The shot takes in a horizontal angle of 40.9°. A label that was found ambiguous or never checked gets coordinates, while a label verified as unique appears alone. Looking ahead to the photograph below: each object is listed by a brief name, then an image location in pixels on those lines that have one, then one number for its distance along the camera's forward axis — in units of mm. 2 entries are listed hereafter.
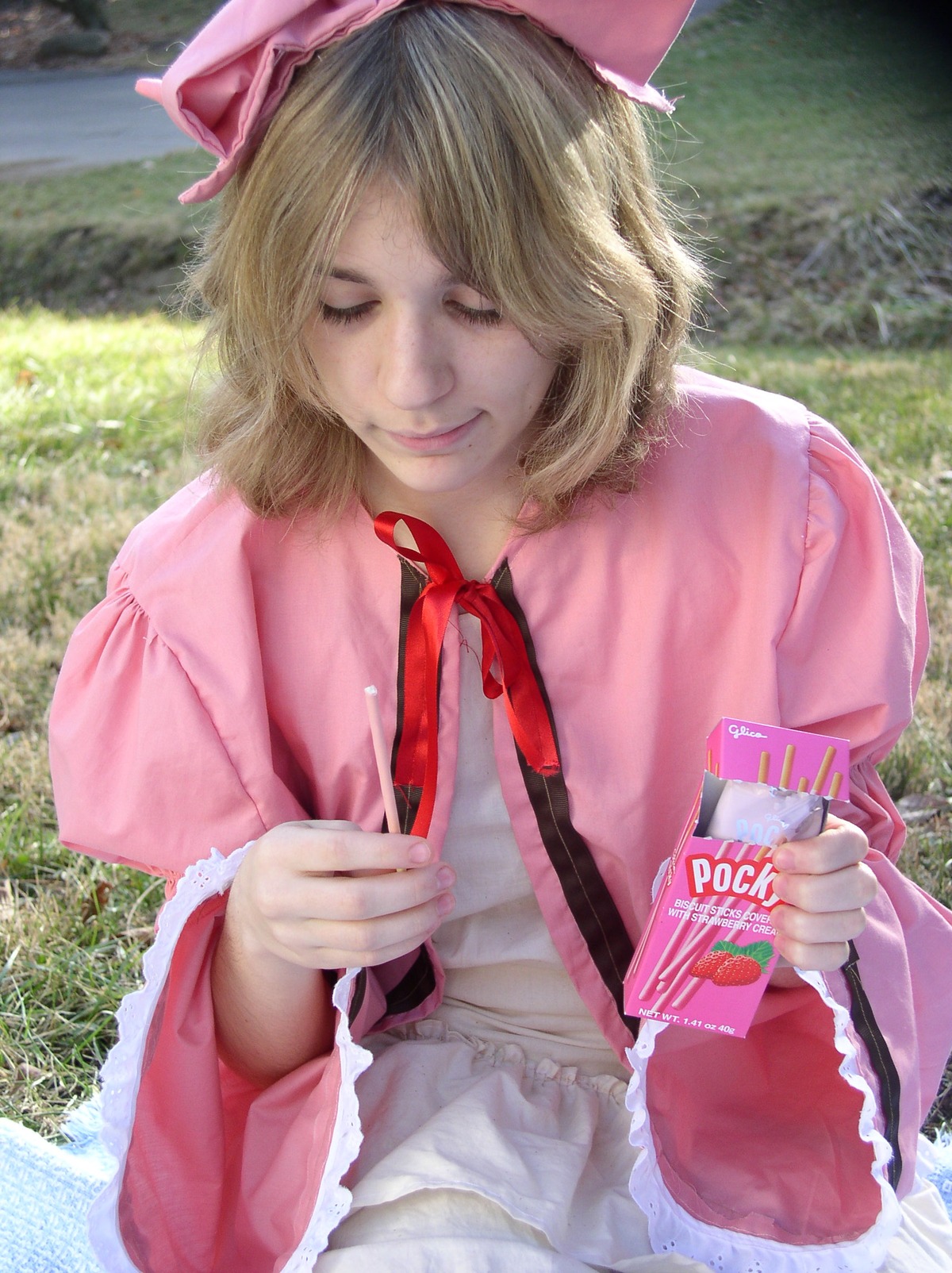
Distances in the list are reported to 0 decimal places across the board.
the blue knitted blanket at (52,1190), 1518
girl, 1118
